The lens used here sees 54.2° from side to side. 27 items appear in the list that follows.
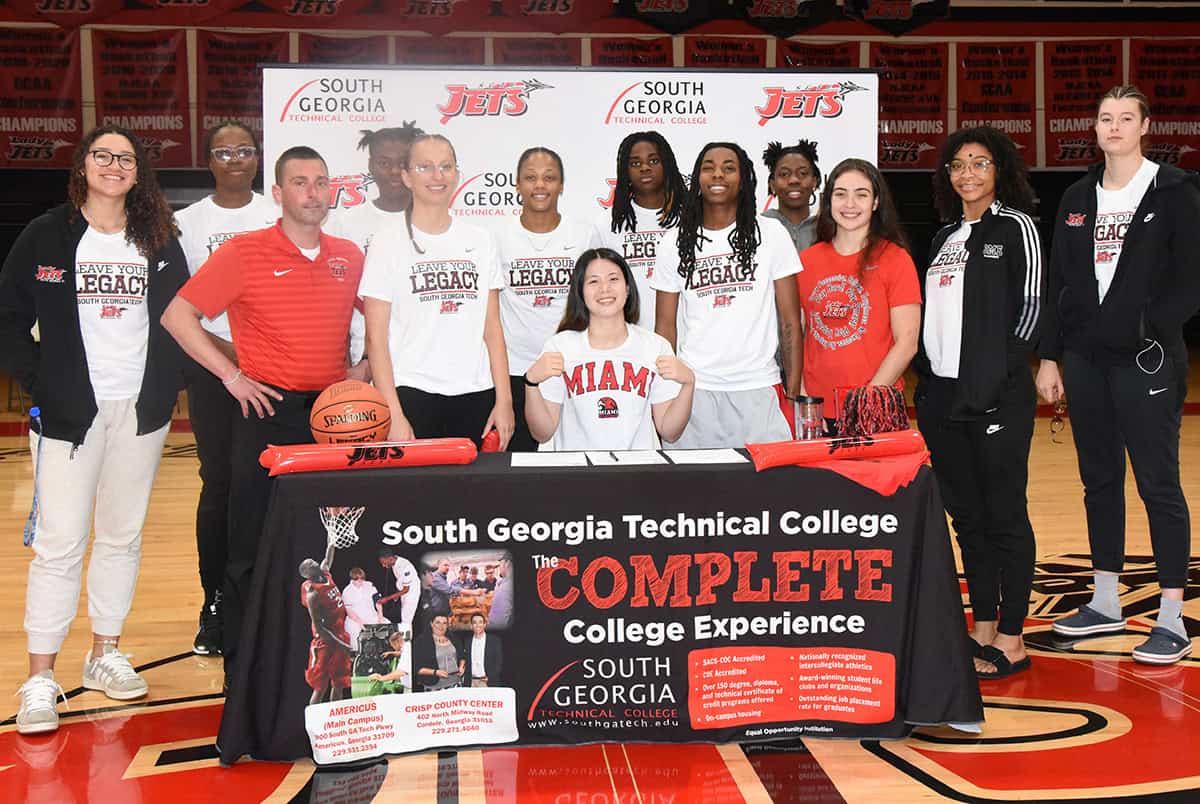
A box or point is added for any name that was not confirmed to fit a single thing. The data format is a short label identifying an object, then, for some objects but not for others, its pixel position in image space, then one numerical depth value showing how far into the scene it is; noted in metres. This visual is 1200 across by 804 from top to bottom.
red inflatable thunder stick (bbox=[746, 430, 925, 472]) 3.18
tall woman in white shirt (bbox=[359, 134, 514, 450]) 3.79
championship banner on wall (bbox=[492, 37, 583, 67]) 11.32
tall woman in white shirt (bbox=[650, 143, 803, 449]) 4.02
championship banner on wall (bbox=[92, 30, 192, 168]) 11.12
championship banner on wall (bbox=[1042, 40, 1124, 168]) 12.14
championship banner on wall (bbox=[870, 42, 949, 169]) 11.91
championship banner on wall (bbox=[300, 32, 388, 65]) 11.23
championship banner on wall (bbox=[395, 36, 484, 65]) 11.27
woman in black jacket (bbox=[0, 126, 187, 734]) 3.52
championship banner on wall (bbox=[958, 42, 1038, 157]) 12.03
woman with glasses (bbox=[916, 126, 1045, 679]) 3.77
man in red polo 3.68
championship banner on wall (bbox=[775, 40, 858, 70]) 11.66
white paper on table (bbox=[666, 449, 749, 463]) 3.23
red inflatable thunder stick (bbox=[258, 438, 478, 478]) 3.10
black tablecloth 3.11
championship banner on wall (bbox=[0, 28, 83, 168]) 11.09
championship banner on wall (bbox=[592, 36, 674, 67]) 11.47
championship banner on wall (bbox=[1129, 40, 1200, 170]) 12.23
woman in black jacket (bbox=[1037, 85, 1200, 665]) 3.94
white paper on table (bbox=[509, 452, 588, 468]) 3.21
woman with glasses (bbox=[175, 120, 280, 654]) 4.06
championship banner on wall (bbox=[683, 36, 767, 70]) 11.59
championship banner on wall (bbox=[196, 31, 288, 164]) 11.19
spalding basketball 3.36
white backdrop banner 5.80
